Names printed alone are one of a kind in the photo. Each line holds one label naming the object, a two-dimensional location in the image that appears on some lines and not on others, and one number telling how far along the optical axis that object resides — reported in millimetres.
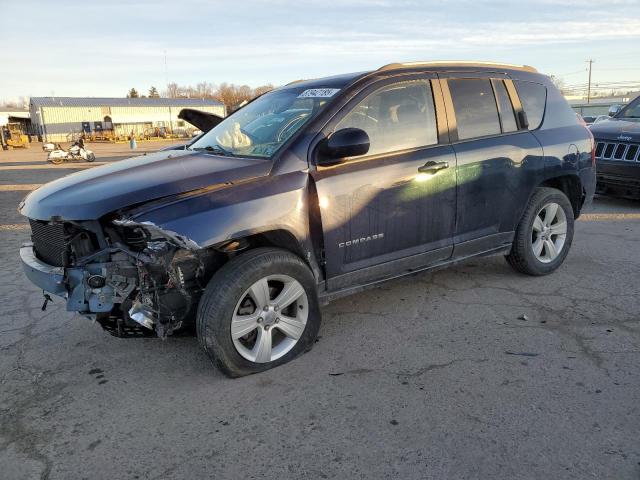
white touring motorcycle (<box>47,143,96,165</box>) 22531
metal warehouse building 60594
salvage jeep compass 2951
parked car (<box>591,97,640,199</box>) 7309
